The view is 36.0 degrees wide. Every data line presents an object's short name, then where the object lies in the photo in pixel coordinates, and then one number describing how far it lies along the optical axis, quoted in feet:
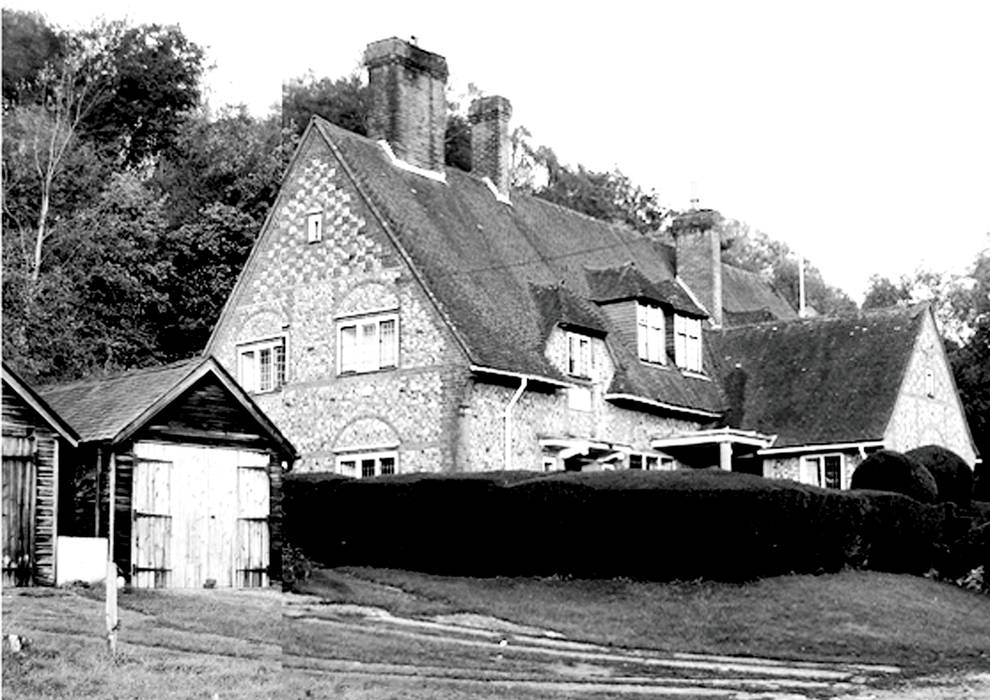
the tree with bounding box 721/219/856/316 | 267.18
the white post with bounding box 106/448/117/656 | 56.18
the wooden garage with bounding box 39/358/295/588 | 86.84
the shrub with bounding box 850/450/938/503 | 110.73
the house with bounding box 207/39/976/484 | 117.29
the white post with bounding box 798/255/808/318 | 185.74
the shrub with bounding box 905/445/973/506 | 117.29
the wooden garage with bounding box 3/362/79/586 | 82.64
